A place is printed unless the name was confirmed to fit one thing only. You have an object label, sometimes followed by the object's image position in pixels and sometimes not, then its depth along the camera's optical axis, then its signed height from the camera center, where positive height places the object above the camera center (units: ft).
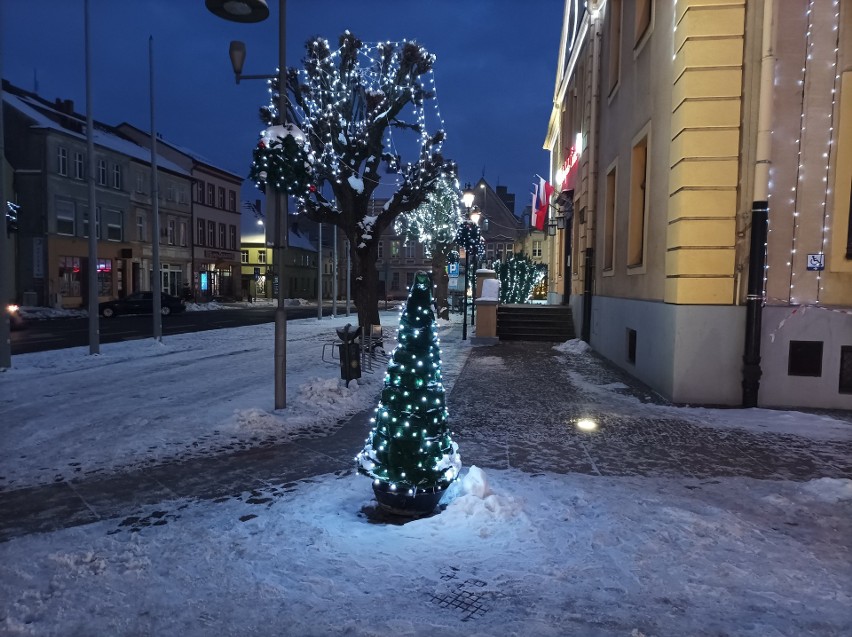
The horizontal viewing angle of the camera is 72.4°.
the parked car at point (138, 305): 100.01 -4.23
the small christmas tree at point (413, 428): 14.10 -3.49
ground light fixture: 23.53 -5.54
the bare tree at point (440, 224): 102.99 +11.22
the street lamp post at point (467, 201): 65.23 +9.71
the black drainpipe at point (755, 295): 26.03 -0.10
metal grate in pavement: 10.26 -5.69
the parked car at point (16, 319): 67.49 -4.69
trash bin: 31.40 -4.05
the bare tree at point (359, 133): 48.42 +13.03
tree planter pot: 14.08 -5.25
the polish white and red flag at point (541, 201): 81.76 +13.25
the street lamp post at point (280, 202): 23.50 +3.47
